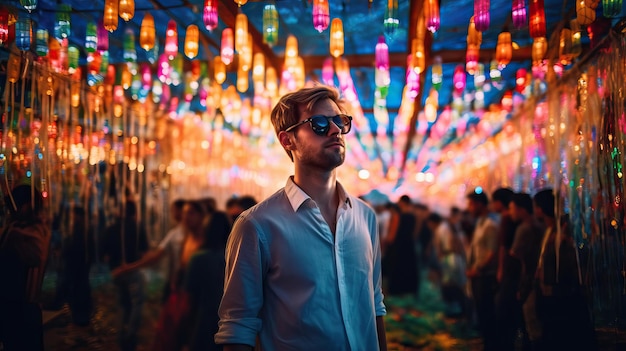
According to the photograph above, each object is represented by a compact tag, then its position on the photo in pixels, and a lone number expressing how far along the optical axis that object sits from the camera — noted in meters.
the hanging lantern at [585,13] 2.76
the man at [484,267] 4.82
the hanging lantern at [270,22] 3.39
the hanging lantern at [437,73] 5.05
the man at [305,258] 1.71
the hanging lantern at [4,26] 2.76
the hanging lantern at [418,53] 3.99
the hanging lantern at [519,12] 2.96
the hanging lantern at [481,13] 2.99
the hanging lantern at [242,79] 4.72
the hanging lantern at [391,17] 3.08
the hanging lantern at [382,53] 4.04
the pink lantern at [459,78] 5.16
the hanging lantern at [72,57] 3.51
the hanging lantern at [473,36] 3.60
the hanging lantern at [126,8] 2.98
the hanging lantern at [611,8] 2.54
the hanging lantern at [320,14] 3.09
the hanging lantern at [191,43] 3.63
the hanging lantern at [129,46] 3.95
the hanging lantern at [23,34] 2.84
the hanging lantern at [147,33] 3.43
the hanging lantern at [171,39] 3.83
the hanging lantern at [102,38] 3.60
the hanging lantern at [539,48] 3.45
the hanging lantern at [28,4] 2.61
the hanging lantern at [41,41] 3.09
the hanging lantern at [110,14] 3.00
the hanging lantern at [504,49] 3.65
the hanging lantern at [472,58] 3.77
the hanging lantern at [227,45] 3.72
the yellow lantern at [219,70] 4.56
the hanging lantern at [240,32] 3.80
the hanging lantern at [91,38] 3.42
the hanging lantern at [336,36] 3.66
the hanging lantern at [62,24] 3.05
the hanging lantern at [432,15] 3.09
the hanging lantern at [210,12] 3.18
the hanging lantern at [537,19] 3.07
